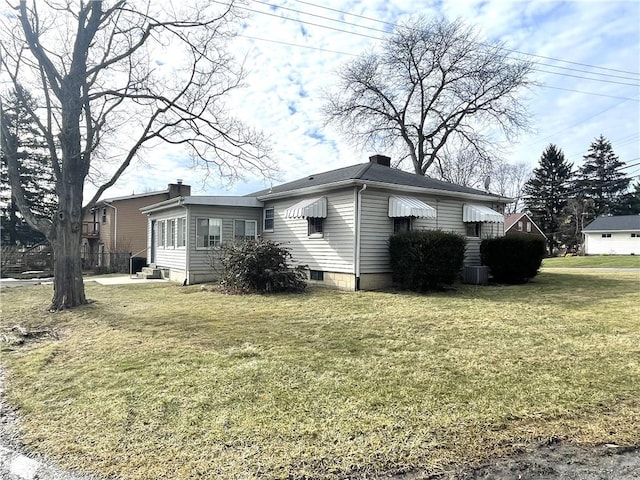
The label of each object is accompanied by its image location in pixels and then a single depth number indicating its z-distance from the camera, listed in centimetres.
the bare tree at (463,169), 3044
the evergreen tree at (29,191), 2822
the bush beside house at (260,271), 1171
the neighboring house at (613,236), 3553
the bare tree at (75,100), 964
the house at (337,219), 1193
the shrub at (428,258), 1104
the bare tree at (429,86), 2503
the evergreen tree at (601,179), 4506
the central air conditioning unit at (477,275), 1298
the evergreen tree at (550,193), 4578
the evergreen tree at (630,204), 4616
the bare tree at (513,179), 4494
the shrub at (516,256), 1276
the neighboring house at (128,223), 2584
